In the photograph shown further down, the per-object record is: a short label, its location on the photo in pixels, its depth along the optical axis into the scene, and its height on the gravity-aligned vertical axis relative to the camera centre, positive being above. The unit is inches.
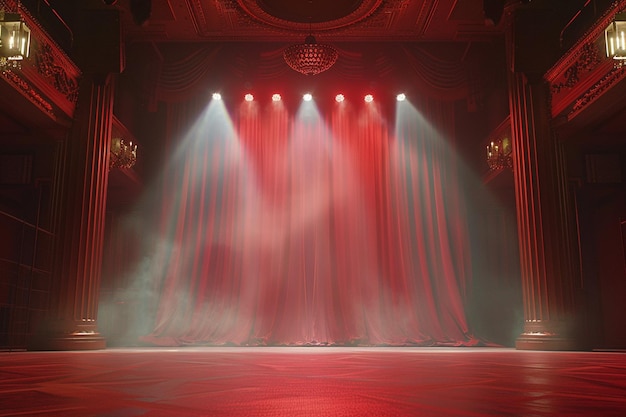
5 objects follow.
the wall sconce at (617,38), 149.4 +74.0
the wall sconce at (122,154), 230.5 +67.0
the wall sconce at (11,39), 157.3 +77.5
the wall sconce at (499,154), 225.9 +65.0
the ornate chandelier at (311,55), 222.1 +102.6
